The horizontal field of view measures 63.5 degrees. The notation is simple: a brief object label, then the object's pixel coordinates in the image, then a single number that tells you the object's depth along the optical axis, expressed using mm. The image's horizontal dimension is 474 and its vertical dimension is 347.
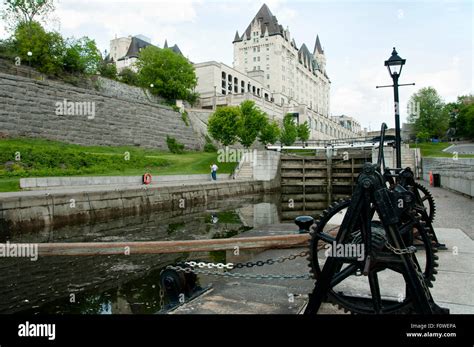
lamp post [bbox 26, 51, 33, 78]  34762
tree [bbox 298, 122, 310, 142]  65438
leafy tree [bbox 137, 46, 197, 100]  54531
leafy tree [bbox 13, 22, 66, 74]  36000
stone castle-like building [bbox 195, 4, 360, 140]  70875
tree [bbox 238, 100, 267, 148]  45688
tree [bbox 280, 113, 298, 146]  58188
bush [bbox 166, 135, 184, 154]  40219
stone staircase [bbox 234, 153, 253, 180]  30753
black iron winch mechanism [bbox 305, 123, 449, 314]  2979
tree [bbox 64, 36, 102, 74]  39000
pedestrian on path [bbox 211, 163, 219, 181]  27203
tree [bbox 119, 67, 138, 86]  49875
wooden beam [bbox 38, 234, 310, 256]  4289
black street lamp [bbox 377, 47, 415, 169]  8570
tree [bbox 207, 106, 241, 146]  43906
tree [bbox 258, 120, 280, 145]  49109
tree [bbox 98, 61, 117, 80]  45988
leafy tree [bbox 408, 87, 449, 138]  70062
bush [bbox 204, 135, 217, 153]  46406
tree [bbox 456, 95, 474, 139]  64125
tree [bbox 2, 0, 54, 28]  39438
